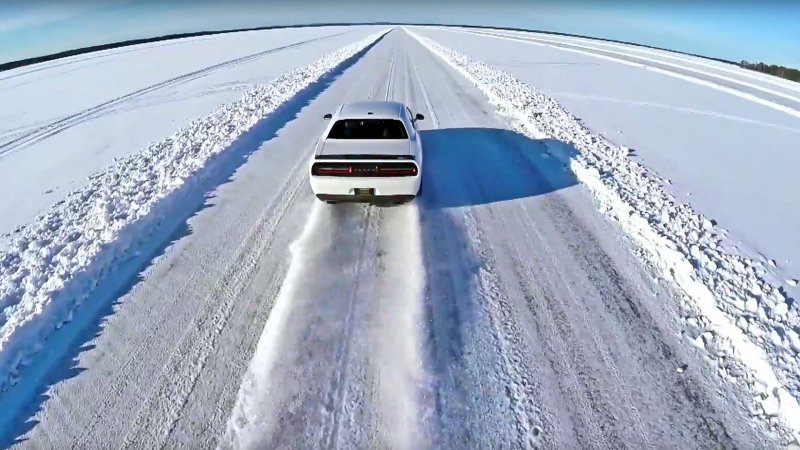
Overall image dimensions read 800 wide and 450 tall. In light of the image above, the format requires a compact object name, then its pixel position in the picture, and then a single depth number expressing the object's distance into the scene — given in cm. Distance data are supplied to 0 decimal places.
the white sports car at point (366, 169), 634
